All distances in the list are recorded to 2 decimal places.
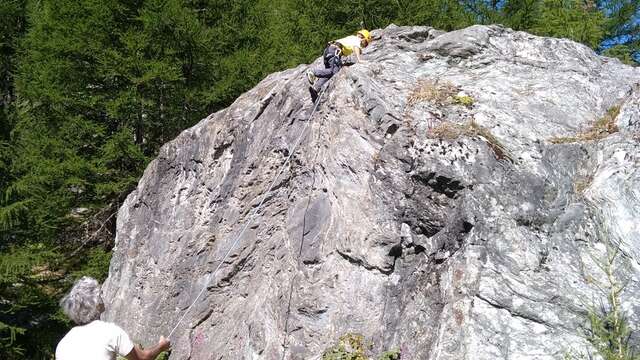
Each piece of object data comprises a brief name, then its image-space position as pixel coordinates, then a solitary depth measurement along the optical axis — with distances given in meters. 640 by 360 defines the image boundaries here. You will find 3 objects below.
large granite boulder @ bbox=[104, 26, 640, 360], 4.87
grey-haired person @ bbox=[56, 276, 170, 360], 3.22
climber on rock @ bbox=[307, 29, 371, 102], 7.45
